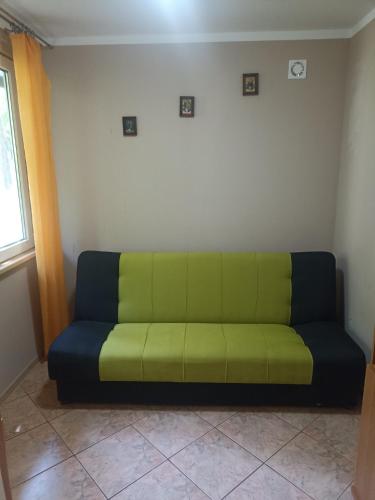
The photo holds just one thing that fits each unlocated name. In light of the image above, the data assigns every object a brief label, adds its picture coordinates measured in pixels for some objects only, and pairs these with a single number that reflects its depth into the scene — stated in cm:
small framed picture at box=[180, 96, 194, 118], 252
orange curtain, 220
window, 230
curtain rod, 205
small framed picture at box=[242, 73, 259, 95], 247
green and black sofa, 204
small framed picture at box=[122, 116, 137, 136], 257
